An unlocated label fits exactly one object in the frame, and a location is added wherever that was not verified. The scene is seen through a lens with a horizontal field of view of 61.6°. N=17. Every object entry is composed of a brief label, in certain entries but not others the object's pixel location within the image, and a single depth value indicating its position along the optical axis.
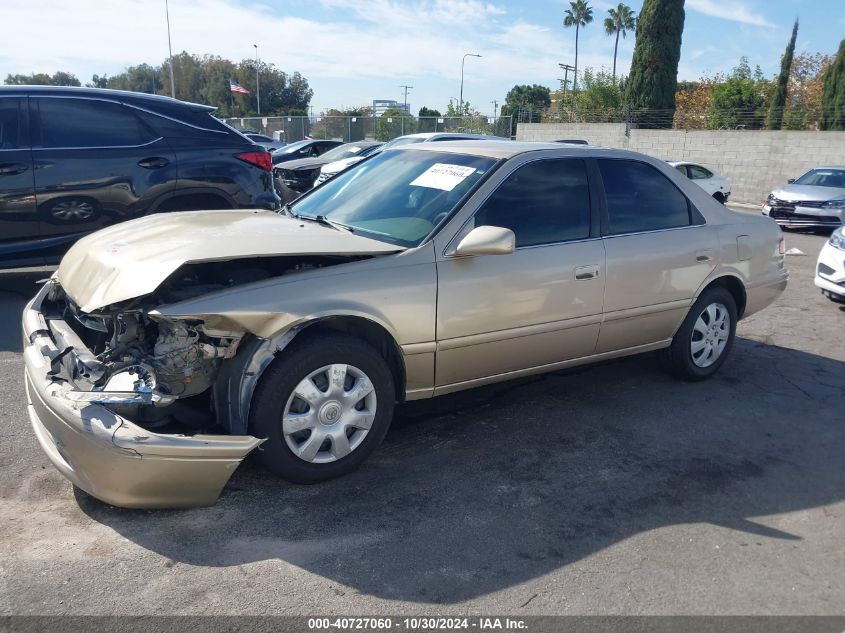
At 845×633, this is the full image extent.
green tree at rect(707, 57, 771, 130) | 25.72
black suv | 6.33
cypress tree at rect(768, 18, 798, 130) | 32.95
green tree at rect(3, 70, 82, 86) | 72.53
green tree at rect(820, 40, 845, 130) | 27.92
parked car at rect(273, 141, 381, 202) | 16.47
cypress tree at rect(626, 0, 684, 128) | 31.83
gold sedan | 3.12
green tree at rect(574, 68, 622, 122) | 39.12
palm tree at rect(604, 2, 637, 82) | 75.81
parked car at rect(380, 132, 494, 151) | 12.58
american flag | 46.44
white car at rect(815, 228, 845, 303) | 7.83
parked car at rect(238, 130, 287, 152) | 26.77
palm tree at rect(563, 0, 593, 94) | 80.06
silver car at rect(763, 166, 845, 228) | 14.54
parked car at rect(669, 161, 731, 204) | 18.64
